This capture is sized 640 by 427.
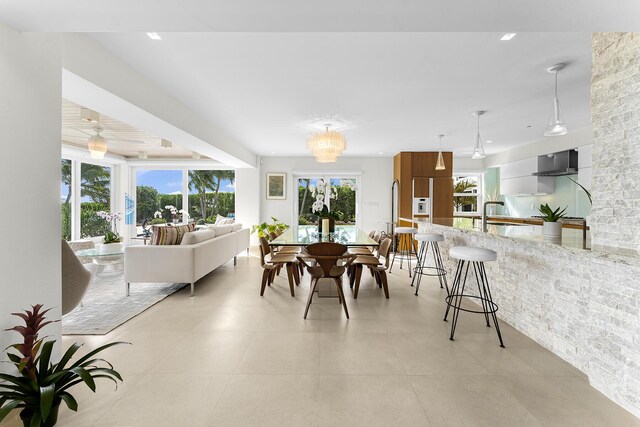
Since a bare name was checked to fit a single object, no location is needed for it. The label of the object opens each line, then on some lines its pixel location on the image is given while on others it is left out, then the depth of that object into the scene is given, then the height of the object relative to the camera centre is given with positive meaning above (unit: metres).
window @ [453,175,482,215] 8.37 +0.44
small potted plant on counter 2.45 -0.11
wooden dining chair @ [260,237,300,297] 3.91 -0.73
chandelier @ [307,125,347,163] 4.58 +1.00
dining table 3.48 -0.36
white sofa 3.87 -0.69
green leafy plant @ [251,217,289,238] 7.73 -0.44
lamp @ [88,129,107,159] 4.80 +1.01
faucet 3.09 -0.11
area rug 2.91 -1.09
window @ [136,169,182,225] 8.48 +0.52
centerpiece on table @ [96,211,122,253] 4.23 -0.48
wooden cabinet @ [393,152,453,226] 7.33 +0.77
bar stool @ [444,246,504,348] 2.59 -0.38
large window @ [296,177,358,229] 8.34 +0.29
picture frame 8.27 +0.66
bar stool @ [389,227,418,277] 6.82 -0.75
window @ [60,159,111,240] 6.88 +0.28
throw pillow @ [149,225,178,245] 4.07 -0.35
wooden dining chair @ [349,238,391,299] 3.81 -0.71
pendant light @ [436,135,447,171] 5.24 +0.81
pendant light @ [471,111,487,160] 4.38 +0.89
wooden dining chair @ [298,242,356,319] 3.10 -0.52
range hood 5.67 +0.94
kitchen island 1.77 -0.70
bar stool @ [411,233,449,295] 3.97 -0.60
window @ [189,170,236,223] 8.48 +0.46
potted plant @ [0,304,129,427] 1.45 -0.85
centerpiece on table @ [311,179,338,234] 4.25 -0.05
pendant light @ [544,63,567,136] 2.93 +0.88
